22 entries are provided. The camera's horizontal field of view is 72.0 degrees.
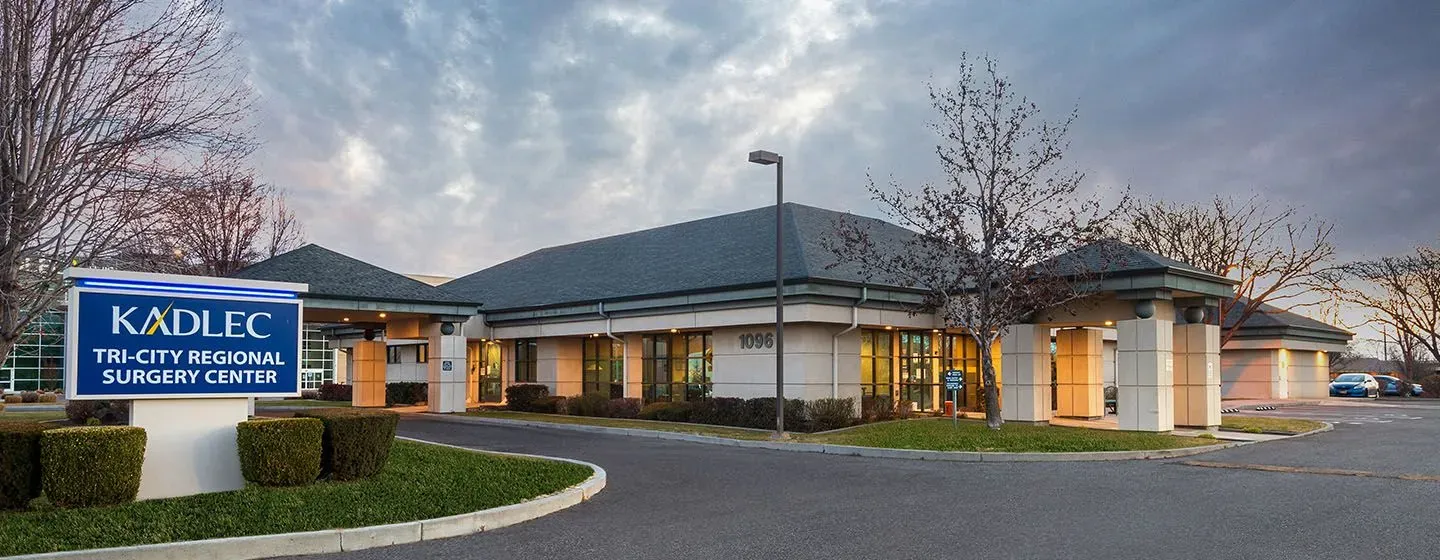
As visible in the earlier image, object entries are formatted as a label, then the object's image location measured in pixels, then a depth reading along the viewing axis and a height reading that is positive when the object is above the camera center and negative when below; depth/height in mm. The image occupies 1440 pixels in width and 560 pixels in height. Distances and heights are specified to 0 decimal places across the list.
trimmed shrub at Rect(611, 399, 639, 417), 29797 -2483
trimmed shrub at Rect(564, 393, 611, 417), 30672 -2498
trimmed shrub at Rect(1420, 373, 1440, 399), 54462 -3272
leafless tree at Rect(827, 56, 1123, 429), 23391 +1893
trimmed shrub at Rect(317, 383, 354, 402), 46625 -3161
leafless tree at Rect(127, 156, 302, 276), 28281 +3365
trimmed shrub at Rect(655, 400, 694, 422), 28078 -2460
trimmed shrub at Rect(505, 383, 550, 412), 33438 -2357
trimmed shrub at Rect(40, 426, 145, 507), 10406 -1503
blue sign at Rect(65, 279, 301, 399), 11266 -202
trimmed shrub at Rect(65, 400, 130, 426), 17398 -1592
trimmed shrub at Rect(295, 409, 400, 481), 12789 -1534
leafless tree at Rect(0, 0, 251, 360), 12055 +2444
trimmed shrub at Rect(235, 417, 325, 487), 12023 -1540
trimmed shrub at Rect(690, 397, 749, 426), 26469 -2352
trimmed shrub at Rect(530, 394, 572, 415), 32344 -2621
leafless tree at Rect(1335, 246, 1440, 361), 54812 +2082
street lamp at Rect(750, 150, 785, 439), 21594 +597
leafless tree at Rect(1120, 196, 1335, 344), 43812 +3561
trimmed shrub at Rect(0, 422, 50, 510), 10344 -1477
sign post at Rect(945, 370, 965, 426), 21703 -1196
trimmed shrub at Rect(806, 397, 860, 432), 25031 -2247
